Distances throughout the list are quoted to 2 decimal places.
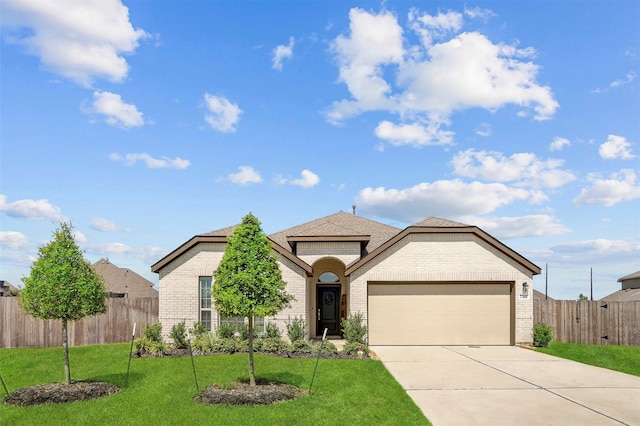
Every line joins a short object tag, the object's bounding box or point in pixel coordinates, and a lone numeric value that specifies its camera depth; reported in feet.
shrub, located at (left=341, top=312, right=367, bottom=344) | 58.65
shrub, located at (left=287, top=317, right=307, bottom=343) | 58.49
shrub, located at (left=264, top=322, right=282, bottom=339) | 58.65
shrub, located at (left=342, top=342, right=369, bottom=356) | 50.49
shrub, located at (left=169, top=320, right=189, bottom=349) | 55.26
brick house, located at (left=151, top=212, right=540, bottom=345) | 62.59
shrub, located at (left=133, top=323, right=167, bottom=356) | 50.98
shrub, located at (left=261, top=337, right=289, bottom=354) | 51.67
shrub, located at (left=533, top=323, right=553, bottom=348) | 62.28
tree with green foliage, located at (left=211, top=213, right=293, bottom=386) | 35.14
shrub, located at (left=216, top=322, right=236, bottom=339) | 57.67
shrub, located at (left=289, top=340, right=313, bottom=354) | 51.50
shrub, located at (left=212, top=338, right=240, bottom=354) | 52.65
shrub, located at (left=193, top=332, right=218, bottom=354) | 52.83
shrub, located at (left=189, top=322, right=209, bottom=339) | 59.21
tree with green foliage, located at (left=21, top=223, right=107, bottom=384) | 36.04
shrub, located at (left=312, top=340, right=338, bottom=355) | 50.67
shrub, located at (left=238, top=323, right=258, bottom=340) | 56.34
